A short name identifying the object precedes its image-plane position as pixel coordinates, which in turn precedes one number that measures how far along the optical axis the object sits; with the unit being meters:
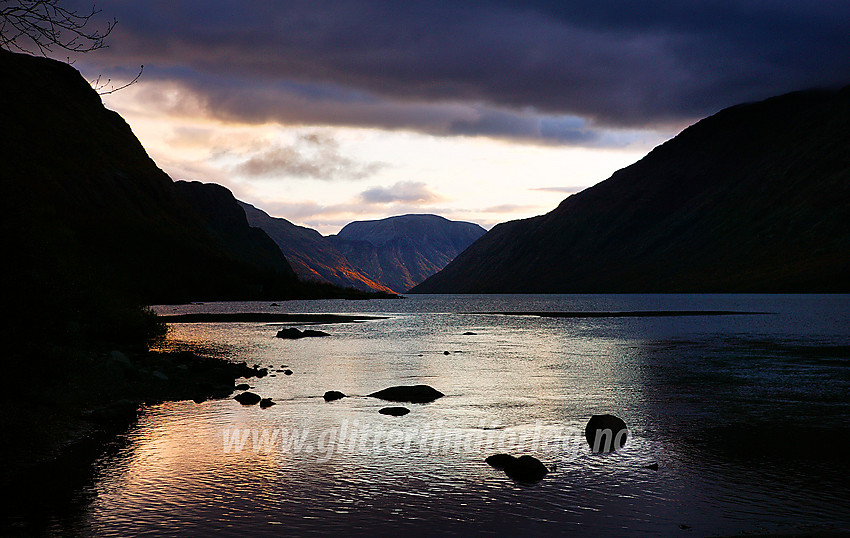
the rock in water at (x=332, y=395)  36.82
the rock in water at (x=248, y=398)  35.44
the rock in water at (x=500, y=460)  22.95
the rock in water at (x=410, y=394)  37.47
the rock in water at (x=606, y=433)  26.25
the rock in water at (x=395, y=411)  32.62
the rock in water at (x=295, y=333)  87.04
